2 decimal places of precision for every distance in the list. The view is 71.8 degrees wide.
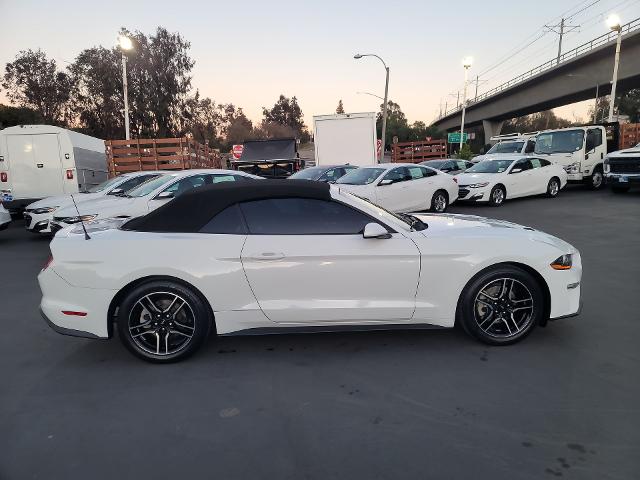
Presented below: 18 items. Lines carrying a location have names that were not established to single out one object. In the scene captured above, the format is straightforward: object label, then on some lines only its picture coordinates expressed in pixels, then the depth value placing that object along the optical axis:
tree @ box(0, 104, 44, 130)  37.38
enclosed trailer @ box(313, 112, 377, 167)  16.56
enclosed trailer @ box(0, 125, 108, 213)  12.22
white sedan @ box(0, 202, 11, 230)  9.24
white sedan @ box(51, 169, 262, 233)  8.09
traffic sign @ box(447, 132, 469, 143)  47.19
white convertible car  3.50
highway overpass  33.19
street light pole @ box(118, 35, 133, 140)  17.59
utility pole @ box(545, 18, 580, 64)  53.94
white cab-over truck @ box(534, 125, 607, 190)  16.39
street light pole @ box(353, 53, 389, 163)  30.72
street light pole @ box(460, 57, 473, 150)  41.78
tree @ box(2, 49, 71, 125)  40.47
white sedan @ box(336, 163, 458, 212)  11.28
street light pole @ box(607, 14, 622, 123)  26.14
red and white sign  21.49
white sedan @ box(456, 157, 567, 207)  13.66
